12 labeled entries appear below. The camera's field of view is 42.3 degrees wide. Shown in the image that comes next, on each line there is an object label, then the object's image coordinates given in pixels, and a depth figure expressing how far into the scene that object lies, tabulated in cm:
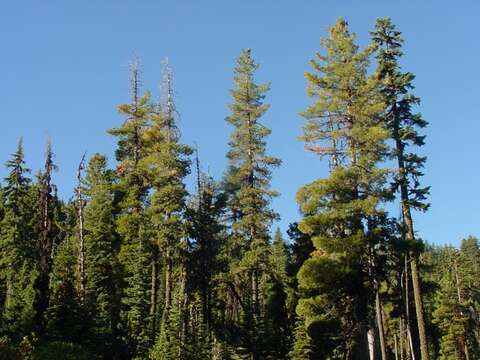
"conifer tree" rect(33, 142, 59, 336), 2769
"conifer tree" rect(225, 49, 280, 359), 3853
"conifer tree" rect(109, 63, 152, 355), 3670
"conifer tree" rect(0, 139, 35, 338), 4650
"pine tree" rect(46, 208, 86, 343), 2944
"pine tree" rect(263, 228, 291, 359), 3981
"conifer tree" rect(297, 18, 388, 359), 2848
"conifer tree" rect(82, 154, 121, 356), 3500
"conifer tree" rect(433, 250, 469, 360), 6153
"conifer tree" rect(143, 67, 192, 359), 3697
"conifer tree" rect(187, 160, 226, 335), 3869
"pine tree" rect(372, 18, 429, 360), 2992
